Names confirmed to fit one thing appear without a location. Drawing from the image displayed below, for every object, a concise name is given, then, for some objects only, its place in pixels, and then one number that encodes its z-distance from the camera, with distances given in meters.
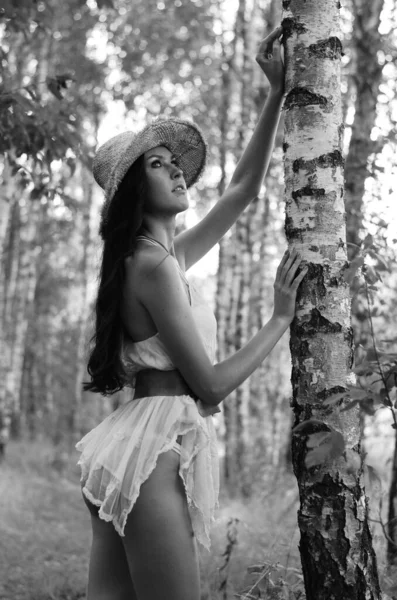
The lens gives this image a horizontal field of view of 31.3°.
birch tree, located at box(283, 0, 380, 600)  2.59
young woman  2.57
